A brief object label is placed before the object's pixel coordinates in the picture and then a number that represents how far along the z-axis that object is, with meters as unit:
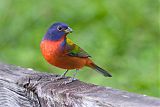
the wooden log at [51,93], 5.16
